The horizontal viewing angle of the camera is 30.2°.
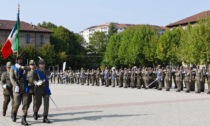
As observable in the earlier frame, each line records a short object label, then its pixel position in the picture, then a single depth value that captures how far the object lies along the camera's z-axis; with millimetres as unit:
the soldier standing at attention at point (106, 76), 34938
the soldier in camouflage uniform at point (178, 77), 25359
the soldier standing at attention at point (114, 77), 33688
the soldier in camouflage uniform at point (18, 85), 11375
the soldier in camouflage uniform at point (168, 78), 26302
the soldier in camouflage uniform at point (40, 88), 11594
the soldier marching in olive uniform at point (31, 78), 11680
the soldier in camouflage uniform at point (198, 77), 24106
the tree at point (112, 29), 122431
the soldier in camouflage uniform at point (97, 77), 36969
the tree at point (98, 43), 116412
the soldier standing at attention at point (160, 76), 27675
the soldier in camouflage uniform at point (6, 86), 12781
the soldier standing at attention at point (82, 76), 40559
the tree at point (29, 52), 72281
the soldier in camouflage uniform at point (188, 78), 24734
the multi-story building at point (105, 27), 192750
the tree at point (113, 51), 87250
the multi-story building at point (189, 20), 89500
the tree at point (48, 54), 76875
